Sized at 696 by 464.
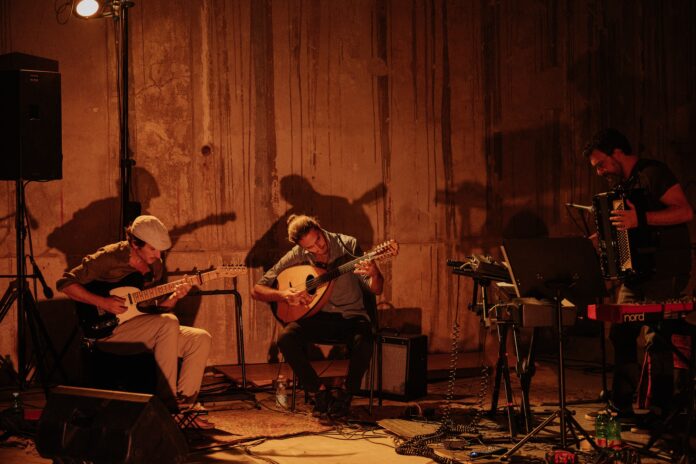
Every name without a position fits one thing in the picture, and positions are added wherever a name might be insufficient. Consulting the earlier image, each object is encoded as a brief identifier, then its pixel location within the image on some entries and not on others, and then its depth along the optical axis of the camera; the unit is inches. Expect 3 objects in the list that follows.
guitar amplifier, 239.8
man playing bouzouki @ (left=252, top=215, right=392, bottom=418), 229.6
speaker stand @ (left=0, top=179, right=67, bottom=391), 240.1
